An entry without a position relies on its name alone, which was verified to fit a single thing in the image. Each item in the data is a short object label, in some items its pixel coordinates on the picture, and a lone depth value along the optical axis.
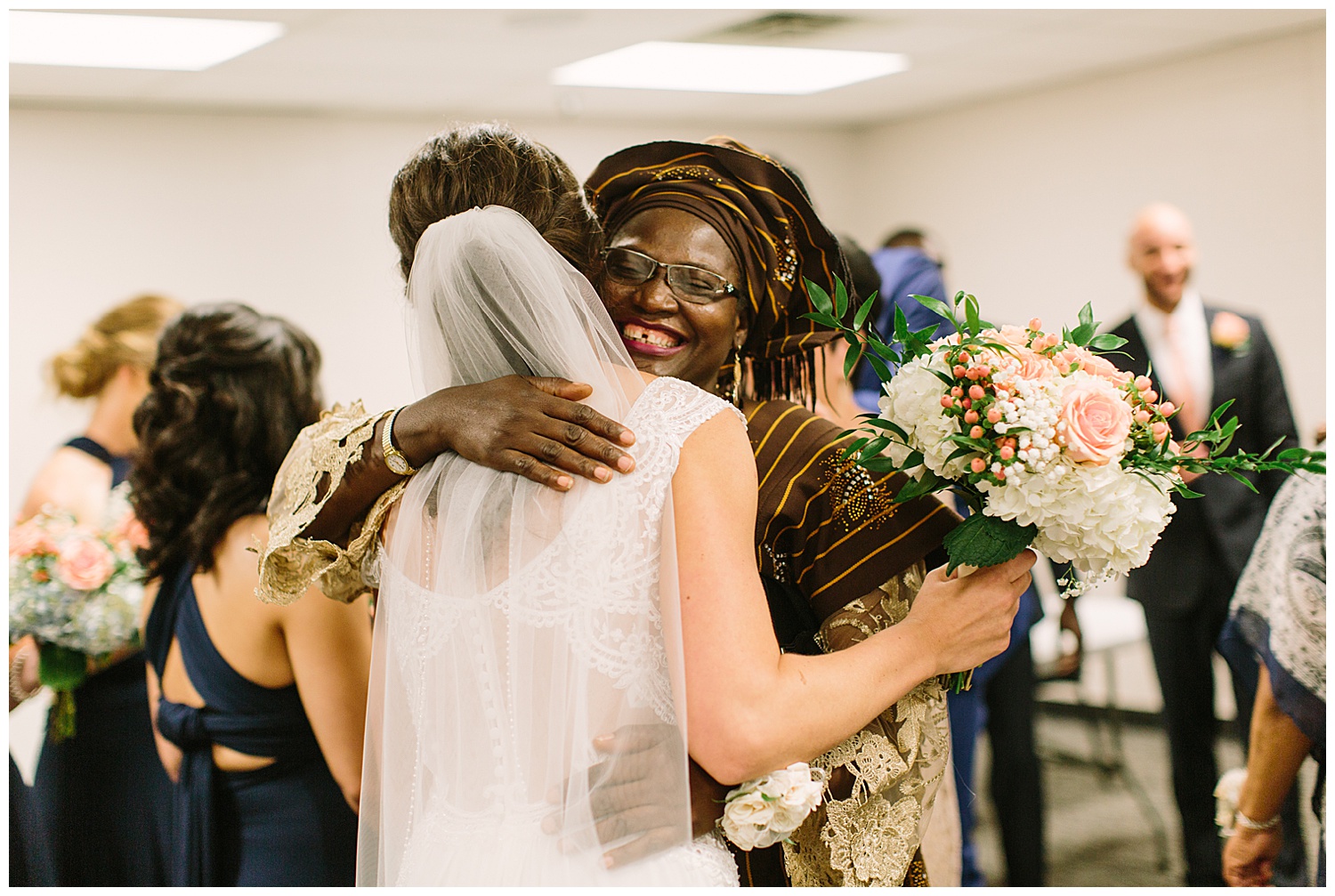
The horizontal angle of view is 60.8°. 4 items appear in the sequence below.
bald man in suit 3.88
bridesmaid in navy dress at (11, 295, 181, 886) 2.85
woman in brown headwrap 1.50
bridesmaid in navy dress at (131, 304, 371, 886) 2.29
